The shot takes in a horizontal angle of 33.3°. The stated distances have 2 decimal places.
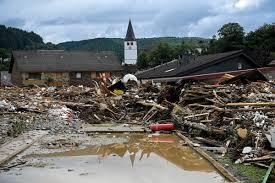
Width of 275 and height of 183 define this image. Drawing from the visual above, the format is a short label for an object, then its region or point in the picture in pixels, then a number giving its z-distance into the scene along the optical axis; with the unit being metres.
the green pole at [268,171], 9.58
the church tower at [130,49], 129.12
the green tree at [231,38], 80.19
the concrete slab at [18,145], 13.85
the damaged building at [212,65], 47.41
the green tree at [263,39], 77.00
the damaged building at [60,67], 75.38
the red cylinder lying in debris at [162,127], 21.36
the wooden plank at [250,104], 17.60
